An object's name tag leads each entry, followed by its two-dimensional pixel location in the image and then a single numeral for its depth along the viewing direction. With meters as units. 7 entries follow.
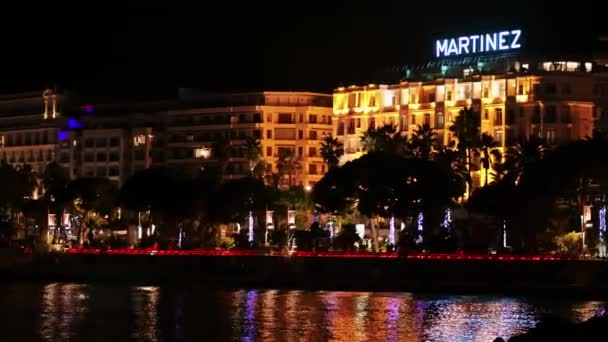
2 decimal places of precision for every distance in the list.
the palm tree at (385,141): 183.00
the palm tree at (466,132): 180.75
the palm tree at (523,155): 156.50
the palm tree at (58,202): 184.25
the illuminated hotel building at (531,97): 187.50
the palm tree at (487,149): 180.50
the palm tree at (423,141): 176.00
